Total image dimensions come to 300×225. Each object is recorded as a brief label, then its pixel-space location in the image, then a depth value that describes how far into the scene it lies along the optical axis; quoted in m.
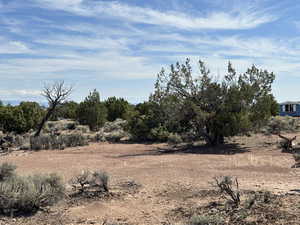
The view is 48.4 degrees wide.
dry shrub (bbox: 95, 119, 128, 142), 27.62
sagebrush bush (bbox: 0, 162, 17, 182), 9.72
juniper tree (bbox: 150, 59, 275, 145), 20.31
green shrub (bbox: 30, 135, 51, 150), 22.75
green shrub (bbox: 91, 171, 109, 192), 9.43
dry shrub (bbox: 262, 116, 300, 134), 27.70
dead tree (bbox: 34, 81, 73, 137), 27.91
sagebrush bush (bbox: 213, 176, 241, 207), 7.39
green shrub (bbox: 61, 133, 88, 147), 24.22
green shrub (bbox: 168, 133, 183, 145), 24.27
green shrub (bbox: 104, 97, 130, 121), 46.48
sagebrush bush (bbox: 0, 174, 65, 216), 7.68
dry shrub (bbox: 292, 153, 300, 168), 10.30
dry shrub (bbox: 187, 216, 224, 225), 5.97
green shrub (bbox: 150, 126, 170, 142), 26.42
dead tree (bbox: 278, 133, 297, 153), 17.93
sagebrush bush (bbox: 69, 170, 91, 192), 9.51
